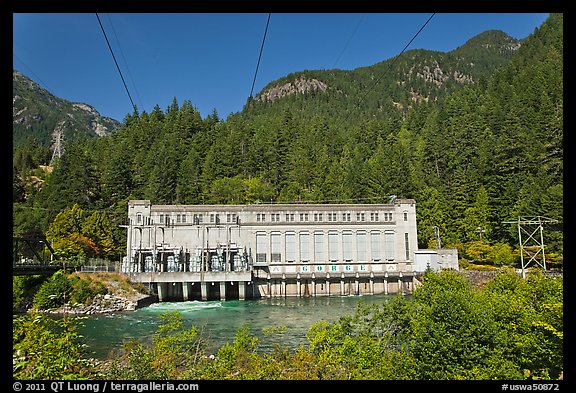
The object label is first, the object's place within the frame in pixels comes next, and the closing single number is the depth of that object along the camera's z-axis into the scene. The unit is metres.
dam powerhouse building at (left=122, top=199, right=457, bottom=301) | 45.81
